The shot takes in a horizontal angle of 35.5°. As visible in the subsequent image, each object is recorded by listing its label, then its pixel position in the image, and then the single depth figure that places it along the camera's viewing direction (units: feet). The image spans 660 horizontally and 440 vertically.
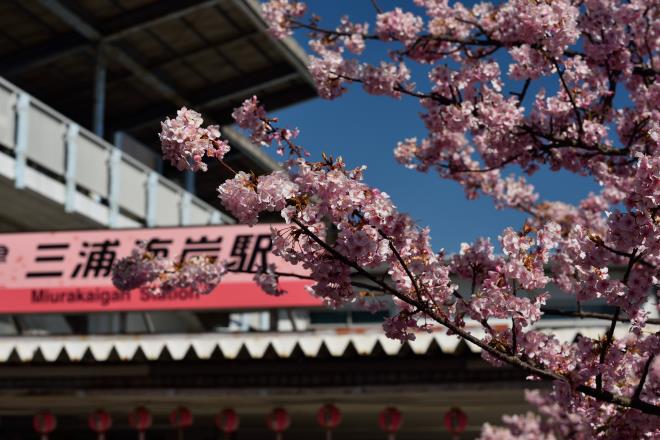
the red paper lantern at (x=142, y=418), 39.68
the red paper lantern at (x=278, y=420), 38.91
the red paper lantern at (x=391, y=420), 38.14
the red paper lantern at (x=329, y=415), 37.99
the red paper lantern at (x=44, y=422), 40.86
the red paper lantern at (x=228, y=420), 39.50
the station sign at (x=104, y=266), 43.88
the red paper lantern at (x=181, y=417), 39.40
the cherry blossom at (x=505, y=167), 15.76
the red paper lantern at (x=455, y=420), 38.17
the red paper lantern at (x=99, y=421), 40.22
